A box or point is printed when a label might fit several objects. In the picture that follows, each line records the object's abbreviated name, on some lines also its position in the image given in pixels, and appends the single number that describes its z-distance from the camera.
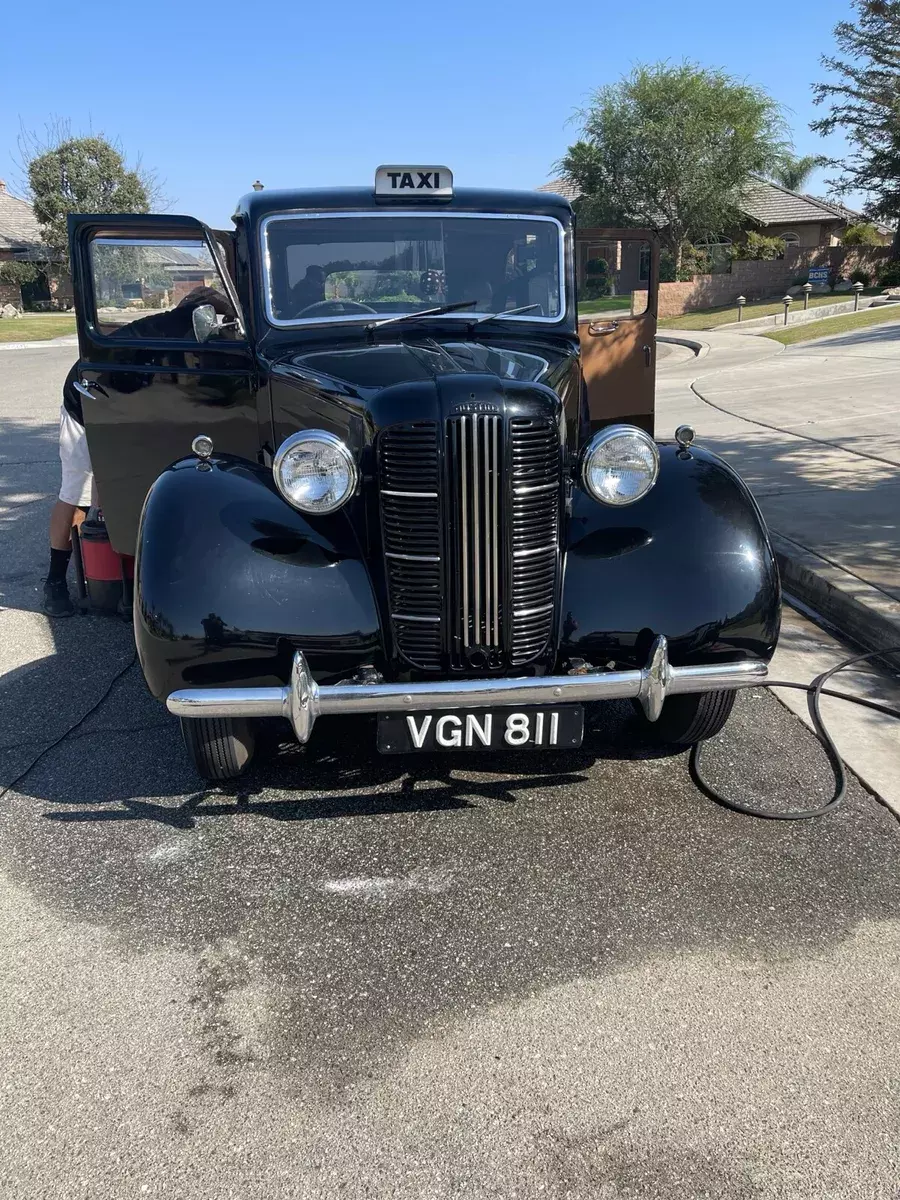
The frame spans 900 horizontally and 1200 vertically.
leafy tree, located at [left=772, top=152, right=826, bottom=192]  47.47
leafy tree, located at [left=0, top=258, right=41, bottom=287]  40.06
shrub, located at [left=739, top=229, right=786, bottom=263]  33.38
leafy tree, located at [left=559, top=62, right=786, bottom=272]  33.09
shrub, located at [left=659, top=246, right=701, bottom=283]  32.62
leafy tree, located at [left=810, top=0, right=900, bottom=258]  30.25
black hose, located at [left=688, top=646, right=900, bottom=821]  3.23
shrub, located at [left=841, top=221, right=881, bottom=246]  32.88
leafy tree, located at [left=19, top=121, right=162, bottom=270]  39.75
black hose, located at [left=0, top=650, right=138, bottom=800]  3.54
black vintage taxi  2.92
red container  5.04
